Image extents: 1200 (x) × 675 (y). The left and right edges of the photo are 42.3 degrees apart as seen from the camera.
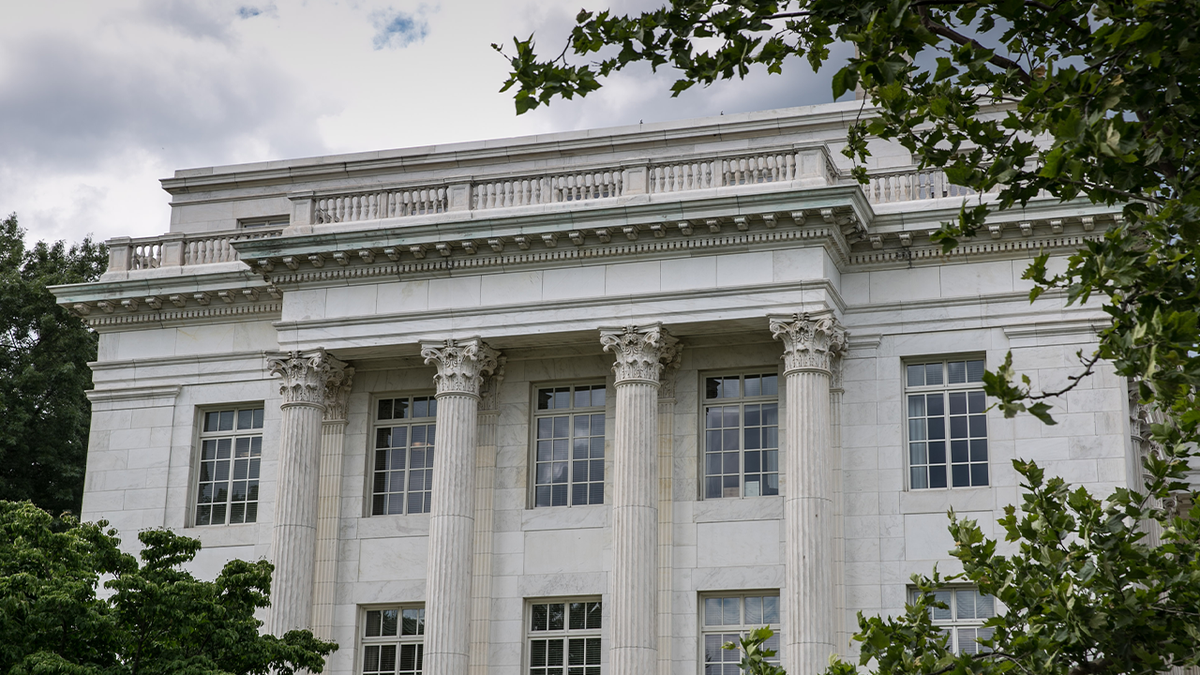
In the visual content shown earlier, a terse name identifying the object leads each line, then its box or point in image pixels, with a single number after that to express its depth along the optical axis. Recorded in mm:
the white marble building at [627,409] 28969
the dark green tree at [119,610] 22578
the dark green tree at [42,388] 44375
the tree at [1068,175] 10602
